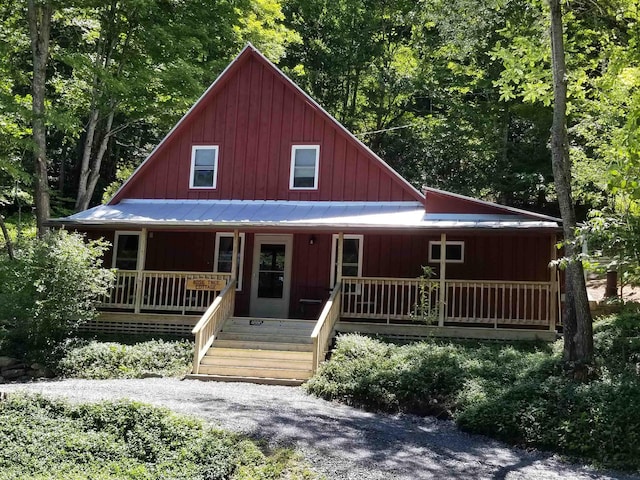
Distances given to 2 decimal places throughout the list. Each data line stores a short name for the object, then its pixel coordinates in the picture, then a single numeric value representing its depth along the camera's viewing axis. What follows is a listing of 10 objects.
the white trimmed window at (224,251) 16.48
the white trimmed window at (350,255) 15.88
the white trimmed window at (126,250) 16.94
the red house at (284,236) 13.17
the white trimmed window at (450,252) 15.58
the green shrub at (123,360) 11.87
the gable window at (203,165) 17.16
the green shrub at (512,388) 7.71
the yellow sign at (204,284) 14.30
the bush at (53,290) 12.80
